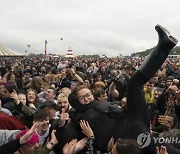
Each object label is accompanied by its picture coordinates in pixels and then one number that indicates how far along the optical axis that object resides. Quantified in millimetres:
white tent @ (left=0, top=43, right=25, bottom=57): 31328
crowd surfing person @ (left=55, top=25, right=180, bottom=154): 1619
